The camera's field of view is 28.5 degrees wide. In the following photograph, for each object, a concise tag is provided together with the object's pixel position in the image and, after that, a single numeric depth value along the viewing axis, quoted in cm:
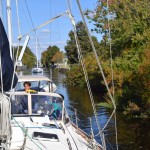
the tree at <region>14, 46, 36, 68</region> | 10895
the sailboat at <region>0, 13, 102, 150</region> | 589
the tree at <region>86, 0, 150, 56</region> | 2365
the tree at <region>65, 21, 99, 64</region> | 5886
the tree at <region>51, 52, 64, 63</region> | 9441
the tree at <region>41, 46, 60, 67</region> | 9683
